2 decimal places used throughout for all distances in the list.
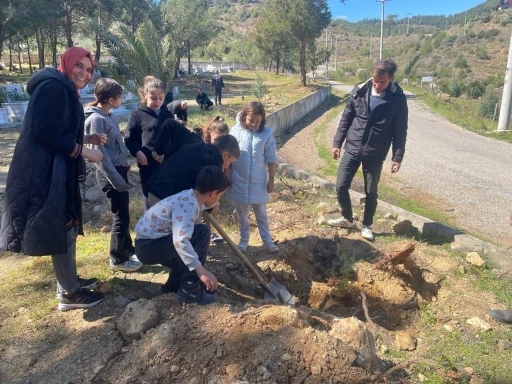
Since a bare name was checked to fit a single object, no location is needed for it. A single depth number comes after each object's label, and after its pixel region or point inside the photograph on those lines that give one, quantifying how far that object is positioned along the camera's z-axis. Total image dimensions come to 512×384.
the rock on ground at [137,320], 2.53
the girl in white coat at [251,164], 3.85
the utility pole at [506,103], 14.37
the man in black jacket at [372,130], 4.33
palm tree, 10.01
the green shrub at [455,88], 31.54
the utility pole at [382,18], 28.74
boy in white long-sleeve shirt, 2.55
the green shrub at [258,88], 22.33
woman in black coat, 2.40
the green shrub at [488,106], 20.53
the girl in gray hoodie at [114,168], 3.18
